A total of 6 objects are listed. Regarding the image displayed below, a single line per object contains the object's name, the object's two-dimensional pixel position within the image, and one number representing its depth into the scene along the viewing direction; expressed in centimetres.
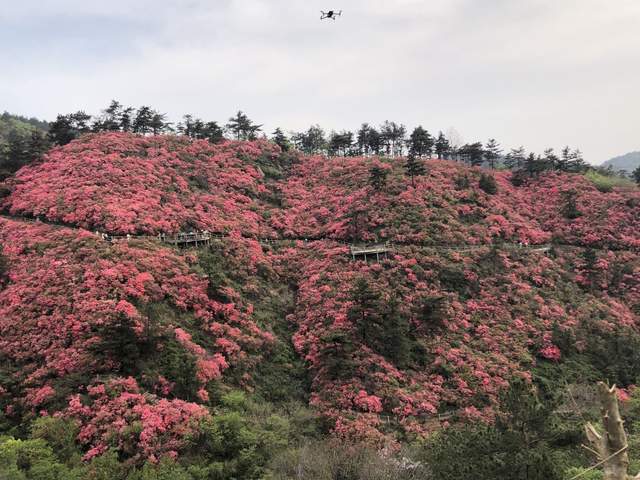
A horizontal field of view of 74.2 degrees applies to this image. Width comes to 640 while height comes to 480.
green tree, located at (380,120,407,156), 7656
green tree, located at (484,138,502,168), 7331
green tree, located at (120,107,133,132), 6512
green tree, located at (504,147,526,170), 7666
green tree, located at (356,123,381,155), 7631
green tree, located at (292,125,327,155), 8219
